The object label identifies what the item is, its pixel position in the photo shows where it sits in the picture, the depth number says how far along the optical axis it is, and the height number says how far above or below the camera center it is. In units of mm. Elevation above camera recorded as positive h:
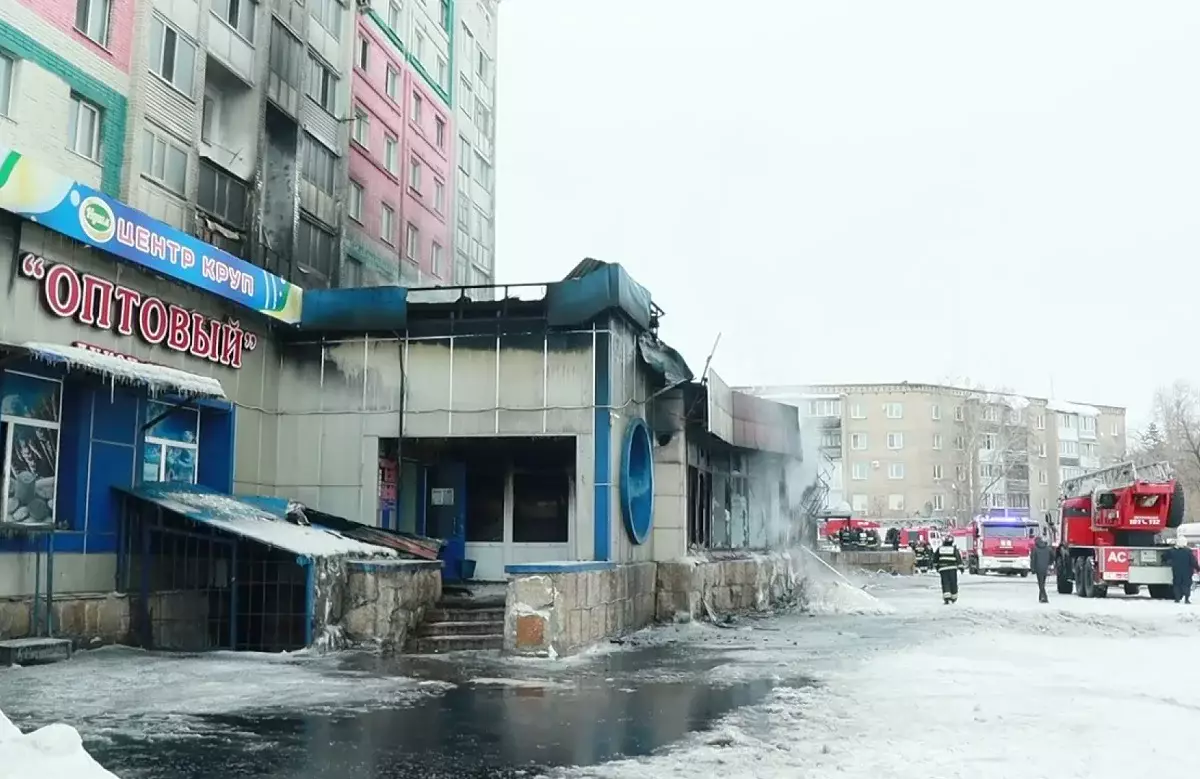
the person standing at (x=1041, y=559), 27172 -1373
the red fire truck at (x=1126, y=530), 28188 -628
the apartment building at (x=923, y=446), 81938 +5174
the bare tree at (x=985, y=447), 80312 +4967
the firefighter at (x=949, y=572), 24984 -1573
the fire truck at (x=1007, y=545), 46375 -1678
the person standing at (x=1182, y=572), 27328 -1713
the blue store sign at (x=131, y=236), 12266 +3784
